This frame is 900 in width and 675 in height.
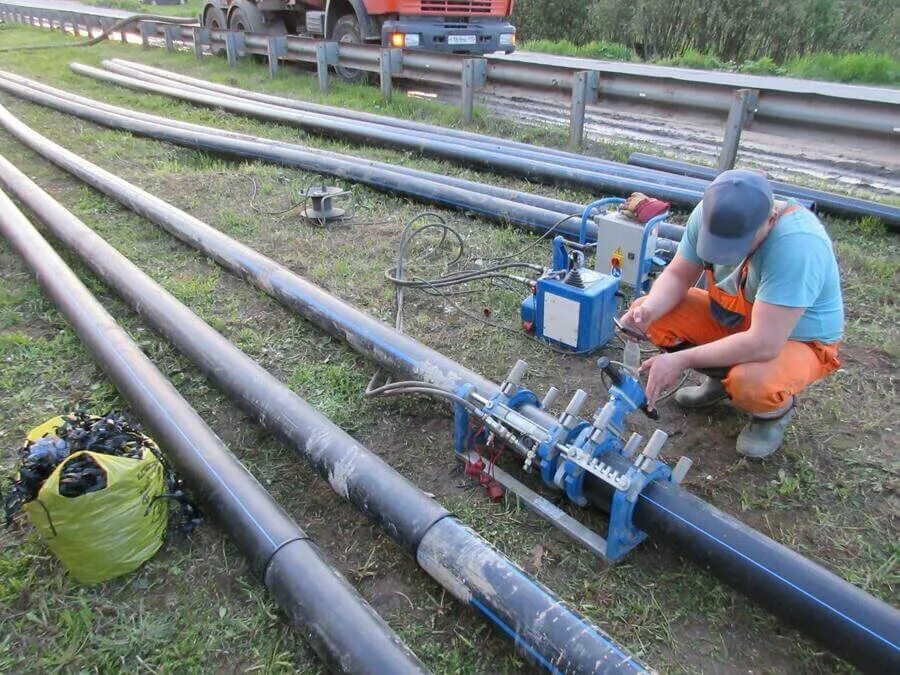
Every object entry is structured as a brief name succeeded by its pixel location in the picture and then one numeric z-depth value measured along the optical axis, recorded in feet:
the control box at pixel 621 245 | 11.14
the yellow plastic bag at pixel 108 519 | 6.46
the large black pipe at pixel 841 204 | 15.37
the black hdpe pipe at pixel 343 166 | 15.48
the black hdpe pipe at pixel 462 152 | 16.60
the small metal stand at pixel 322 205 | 16.17
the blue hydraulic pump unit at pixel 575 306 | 10.55
